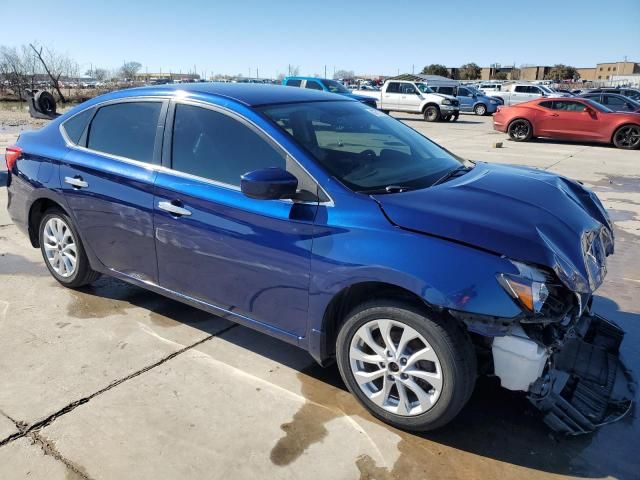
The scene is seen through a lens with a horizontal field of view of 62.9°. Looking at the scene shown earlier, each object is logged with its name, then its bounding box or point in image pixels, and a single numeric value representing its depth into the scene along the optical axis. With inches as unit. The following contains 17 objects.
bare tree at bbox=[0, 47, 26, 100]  1868.8
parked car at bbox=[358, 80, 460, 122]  963.3
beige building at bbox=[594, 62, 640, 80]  4281.5
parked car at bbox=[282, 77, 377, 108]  781.3
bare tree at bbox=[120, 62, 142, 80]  3611.2
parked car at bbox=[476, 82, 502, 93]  1508.4
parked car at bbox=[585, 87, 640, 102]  1055.3
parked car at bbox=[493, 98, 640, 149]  602.5
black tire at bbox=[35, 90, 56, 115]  275.9
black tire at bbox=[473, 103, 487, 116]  1191.6
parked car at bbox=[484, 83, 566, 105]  1165.7
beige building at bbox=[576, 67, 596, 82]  4683.6
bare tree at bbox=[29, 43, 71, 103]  1731.1
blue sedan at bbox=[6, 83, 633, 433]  99.2
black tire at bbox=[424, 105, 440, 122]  966.4
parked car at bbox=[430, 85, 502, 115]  1180.5
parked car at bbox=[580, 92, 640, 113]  634.8
